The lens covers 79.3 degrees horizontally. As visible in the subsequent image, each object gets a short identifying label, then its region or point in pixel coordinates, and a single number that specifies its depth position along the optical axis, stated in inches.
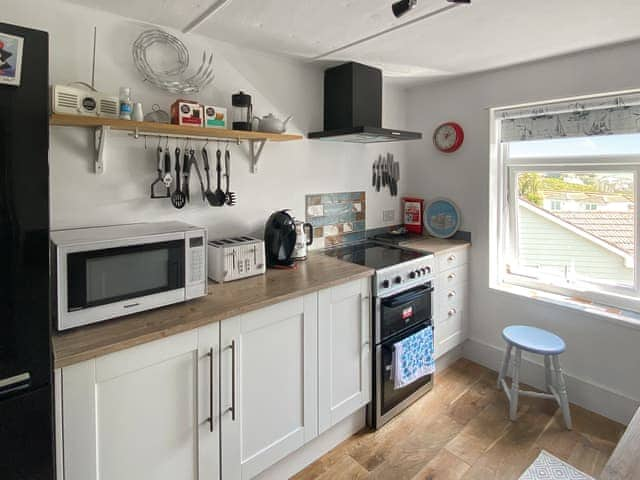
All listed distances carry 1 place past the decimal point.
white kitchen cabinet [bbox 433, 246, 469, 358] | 104.1
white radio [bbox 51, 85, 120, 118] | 55.9
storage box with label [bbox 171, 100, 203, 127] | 68.2
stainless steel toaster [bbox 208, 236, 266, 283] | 72.5
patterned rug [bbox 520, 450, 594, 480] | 72.2
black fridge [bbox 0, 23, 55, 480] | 38.2
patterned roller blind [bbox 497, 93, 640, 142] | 85.4
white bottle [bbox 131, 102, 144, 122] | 63.0
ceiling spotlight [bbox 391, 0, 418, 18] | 45.8
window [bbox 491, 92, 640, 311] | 91.1
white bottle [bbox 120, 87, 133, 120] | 62.0
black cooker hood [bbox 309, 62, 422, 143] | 93.1
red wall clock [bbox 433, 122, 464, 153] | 112.8
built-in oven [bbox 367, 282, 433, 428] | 84.6
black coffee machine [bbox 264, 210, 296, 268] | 83.2
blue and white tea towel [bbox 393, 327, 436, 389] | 85.7
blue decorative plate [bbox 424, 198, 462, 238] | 116.1
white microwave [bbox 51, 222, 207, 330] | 50.5
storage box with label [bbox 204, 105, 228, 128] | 71.6
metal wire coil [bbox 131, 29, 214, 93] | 70.2
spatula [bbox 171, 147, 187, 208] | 74.9
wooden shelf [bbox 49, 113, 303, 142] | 57.4
